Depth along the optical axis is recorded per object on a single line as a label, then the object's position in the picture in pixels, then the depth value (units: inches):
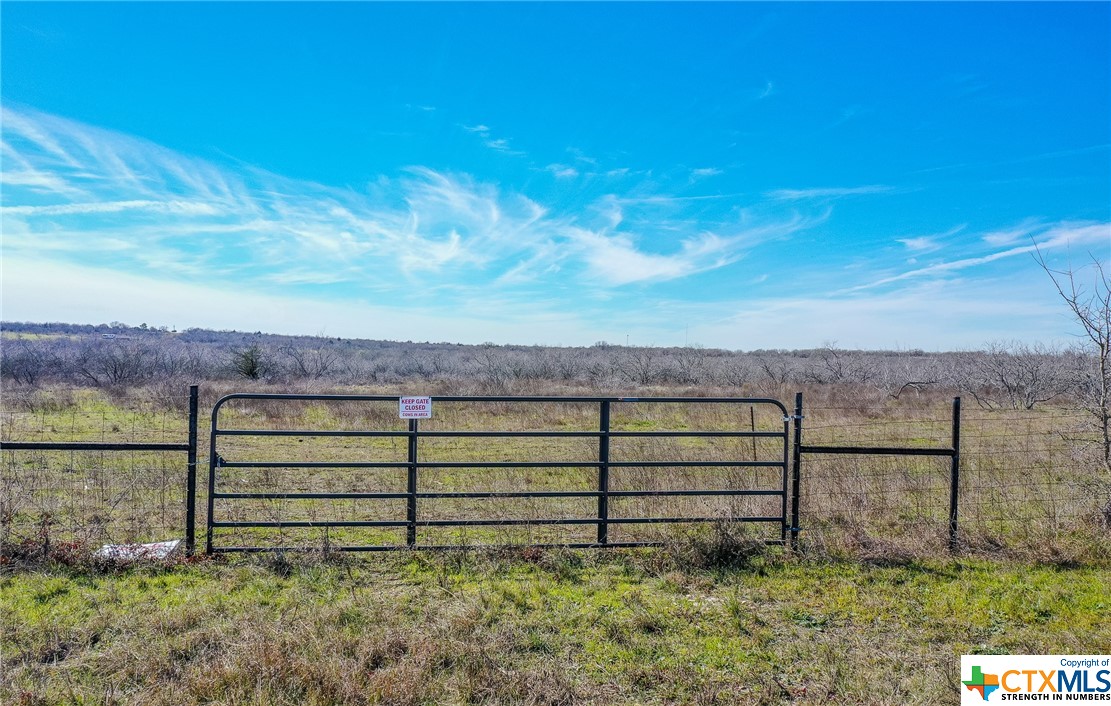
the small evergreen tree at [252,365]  1295.5
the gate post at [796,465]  271.5
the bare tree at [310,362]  1482.5
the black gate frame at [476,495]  251.4
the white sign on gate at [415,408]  259.6
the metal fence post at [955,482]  271.6
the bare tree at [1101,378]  293.0
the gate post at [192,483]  252.1
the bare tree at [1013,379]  1008.9
